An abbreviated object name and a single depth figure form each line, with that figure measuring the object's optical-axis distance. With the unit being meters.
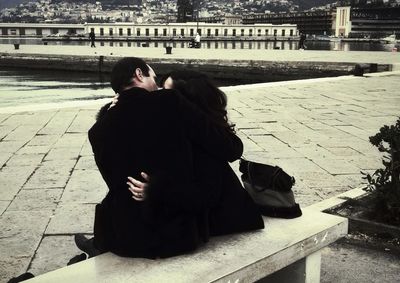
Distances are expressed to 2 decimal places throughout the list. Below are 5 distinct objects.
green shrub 3.13
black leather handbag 2.27
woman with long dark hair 2.02
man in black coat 1.92
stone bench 1.86
